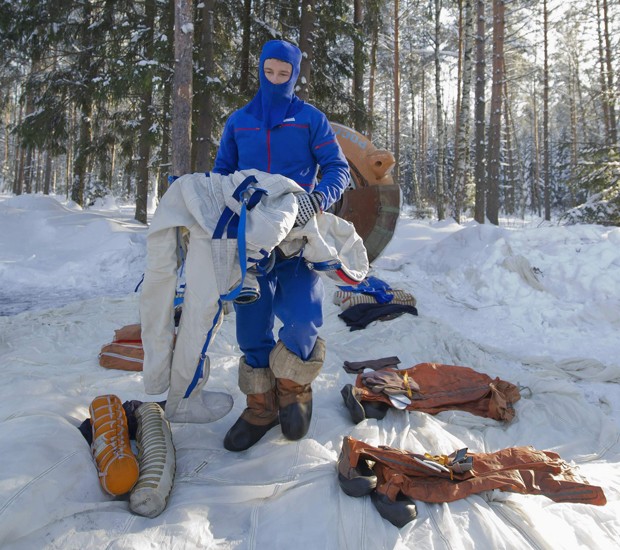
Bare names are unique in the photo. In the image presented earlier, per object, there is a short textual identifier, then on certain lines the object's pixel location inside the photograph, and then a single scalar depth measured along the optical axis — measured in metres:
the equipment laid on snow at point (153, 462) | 1.57
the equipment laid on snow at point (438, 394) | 2.56
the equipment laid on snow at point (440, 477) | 1.66
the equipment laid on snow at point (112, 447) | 1.62
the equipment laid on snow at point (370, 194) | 6.57
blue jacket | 2.23
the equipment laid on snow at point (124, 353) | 3.19
